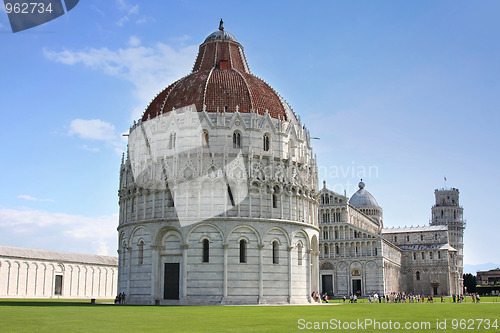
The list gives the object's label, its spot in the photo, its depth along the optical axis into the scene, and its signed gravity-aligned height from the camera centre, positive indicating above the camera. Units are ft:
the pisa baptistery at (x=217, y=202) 154.51 +19.17
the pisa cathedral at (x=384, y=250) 306.76 +10.98
